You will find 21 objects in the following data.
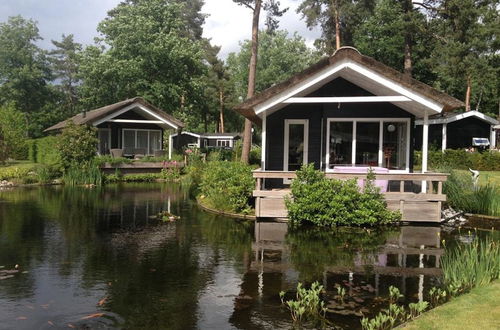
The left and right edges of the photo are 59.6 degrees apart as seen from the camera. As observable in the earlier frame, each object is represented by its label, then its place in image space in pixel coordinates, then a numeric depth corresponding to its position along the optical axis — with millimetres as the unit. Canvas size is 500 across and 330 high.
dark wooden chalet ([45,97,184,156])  28816
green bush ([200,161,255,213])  13547
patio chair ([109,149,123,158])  28703
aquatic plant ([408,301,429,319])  5182
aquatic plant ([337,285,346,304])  6098
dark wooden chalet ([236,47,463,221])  12500
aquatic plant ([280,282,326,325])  5415
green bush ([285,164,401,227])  11625
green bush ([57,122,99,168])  24422
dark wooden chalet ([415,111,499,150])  34281
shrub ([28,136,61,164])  24931
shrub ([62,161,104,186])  23391
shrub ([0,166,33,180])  23259
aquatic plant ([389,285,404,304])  5973
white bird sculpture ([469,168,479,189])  13877
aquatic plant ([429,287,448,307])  5995
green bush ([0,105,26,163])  30125
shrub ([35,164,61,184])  23438
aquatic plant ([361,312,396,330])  4840
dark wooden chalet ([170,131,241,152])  50406
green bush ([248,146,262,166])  27684
